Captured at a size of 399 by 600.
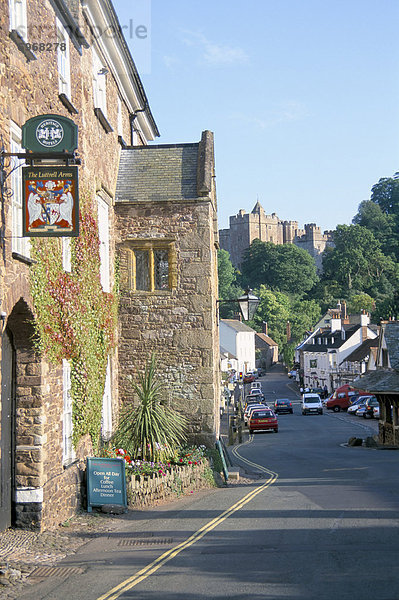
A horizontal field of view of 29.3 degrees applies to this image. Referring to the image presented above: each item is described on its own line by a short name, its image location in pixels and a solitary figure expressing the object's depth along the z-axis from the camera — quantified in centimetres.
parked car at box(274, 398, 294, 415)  6300
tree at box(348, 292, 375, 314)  11525
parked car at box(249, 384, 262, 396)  7165
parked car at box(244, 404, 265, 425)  4953
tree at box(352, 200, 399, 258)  14462
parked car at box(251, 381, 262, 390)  8602
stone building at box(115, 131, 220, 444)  1948
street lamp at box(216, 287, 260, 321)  2256
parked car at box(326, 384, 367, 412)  6612
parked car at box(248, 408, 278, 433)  4475
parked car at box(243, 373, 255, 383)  9862
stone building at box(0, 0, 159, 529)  1138
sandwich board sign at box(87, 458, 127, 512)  1434
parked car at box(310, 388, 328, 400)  8262
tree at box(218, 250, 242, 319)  13962
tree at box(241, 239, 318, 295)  15375
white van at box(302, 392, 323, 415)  6091
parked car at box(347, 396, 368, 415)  5887
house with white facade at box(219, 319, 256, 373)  10794
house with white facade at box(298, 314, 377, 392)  8381
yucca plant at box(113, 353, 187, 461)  1717
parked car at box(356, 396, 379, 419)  5472
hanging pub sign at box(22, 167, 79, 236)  1101
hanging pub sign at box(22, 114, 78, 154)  1109
